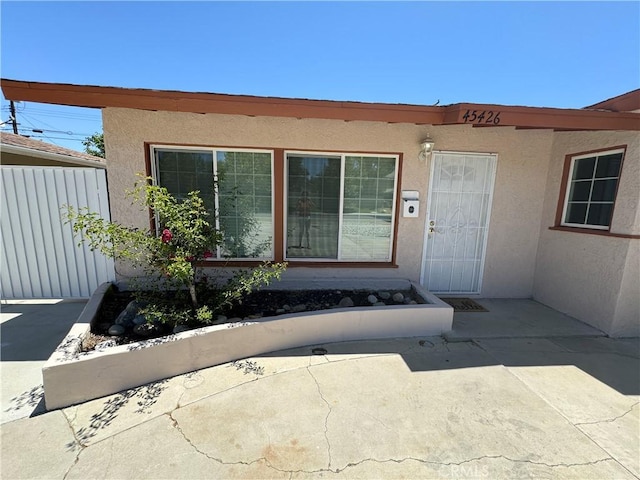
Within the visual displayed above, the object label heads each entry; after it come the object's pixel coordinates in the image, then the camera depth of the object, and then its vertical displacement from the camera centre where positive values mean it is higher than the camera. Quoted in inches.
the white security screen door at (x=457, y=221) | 195.6 -14.5
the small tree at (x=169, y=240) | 128.7 -21.0
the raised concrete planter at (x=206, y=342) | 104.7 -63.2
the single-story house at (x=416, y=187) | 149.9 +7.5
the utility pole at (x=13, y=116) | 632.4 +158.2
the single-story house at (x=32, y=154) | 170.6 +24.9
